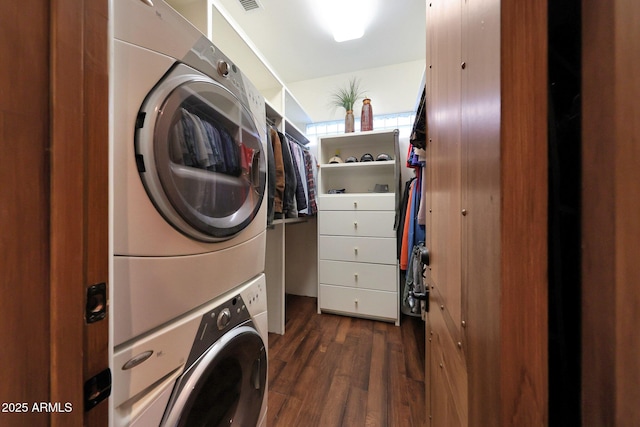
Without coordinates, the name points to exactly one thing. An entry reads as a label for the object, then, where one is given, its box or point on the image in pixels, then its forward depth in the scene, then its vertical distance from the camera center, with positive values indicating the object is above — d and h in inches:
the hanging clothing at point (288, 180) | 61.9 +10.1
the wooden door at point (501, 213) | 9.4 +0.0
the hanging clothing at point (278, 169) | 57.1 +12.3
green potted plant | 82.3 +49.2
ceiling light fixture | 57.7 +58.6
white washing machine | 16.7 -15.6
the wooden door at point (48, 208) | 10.0 +0.3
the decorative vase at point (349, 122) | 82.0 +36.2
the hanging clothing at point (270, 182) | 51.7 +8.0
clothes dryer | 16.6 +4.3
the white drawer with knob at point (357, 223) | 73.1 -3.6
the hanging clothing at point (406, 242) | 66.1 -9.2
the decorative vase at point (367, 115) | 80.1 +38.2
